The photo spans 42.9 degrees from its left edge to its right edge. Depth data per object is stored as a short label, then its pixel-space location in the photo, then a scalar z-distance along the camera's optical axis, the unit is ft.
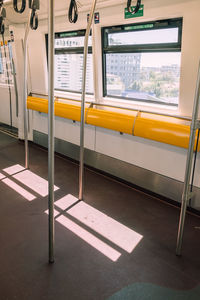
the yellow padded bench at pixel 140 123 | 10.39
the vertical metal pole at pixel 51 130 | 6.12
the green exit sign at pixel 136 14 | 10.81
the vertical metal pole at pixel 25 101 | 11.74
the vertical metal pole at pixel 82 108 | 9.02
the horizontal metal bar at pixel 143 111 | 10.75
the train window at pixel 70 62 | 14.96
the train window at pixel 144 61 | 11.10
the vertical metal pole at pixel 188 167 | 7.01
